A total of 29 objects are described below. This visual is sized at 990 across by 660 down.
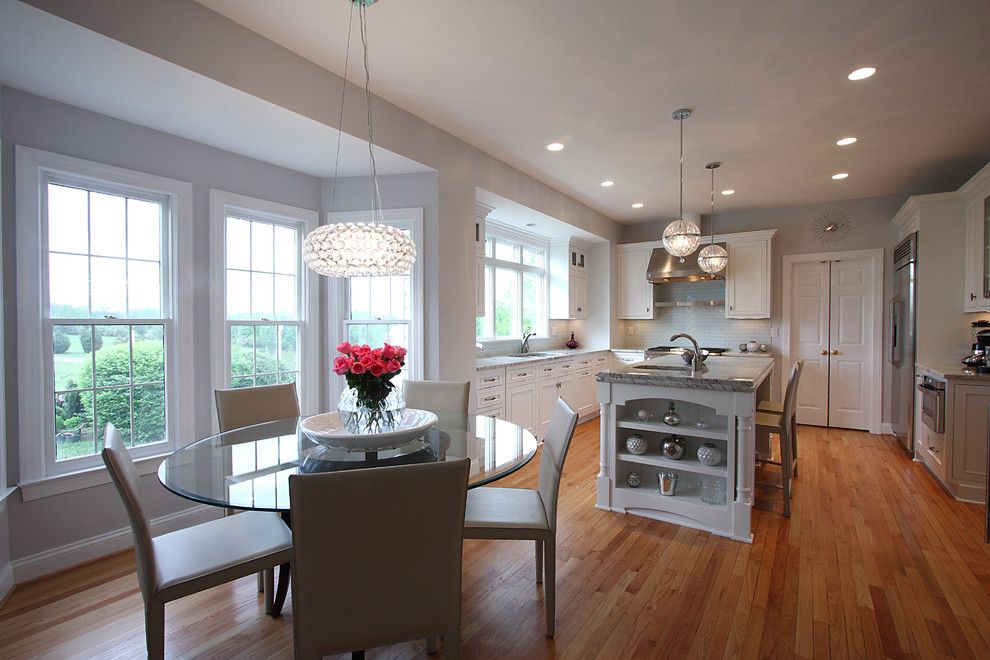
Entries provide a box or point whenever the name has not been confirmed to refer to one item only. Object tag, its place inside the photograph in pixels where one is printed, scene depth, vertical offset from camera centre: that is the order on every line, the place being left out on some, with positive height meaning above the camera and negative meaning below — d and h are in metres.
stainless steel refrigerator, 4.42 -0.15
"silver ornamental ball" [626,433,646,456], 3.12 -0.79
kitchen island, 2.79 -0.75
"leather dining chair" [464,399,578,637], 1.90 -0.79
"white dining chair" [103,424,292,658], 1.46 -0.80
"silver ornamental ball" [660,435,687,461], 3.02 -0.79
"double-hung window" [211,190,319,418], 3.15 +0.19
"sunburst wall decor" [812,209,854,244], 5.68 +1.13
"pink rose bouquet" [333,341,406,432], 1.94 -0.23
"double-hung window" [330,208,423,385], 3.59 +0.11
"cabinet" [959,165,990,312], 3.72 +0.63
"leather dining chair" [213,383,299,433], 2.60 -0.46
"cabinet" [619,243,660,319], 6.78 +0.55
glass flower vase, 2.01 -0.38
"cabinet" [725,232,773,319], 5.94 +0.56
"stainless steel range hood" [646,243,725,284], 5.84 +0.66
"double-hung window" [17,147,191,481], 2.38 +0.08
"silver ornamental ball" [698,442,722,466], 2.88 -0.79
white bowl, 1.83 -0.44
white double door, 5.56 -0.20
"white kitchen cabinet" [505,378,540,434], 4.53 -0.80
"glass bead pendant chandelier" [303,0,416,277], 2.17 +0.33
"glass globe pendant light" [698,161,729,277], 4.71 +0.62
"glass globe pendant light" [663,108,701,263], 3.57 +0.63
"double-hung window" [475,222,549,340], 5.55 +0.46
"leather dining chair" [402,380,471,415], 2.88 -0.44
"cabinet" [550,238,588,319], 6.37 +0.57
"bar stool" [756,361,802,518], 3.11 -0.72
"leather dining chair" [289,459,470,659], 1.23 -0.63
